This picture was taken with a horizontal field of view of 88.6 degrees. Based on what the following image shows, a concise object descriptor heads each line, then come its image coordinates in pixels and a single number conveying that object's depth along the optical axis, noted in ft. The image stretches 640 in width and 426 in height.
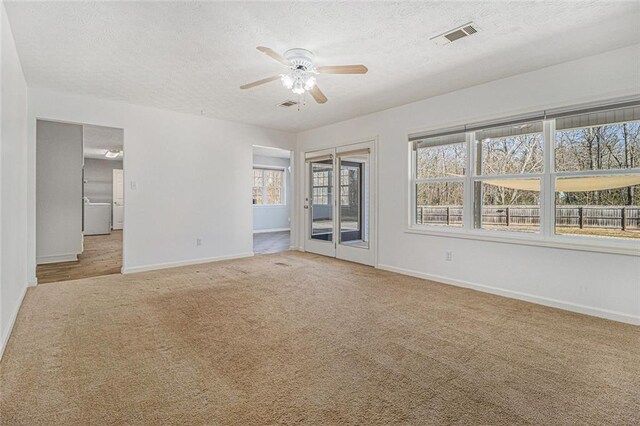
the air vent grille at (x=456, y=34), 8.70
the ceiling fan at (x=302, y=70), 9.53
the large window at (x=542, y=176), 10.46
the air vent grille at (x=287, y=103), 15.53
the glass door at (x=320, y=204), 20.68
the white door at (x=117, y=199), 35.91
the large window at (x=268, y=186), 34.17
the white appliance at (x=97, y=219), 30.40
